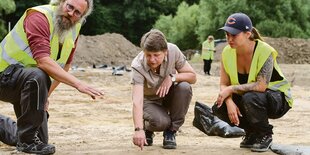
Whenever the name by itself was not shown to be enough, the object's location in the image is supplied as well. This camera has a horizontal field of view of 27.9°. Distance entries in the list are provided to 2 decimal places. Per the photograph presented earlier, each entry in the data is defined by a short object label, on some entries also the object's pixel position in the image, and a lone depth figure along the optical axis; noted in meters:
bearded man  4.71
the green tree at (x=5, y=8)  33.62
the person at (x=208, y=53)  21.66
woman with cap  5.09
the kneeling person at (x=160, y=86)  4.88
